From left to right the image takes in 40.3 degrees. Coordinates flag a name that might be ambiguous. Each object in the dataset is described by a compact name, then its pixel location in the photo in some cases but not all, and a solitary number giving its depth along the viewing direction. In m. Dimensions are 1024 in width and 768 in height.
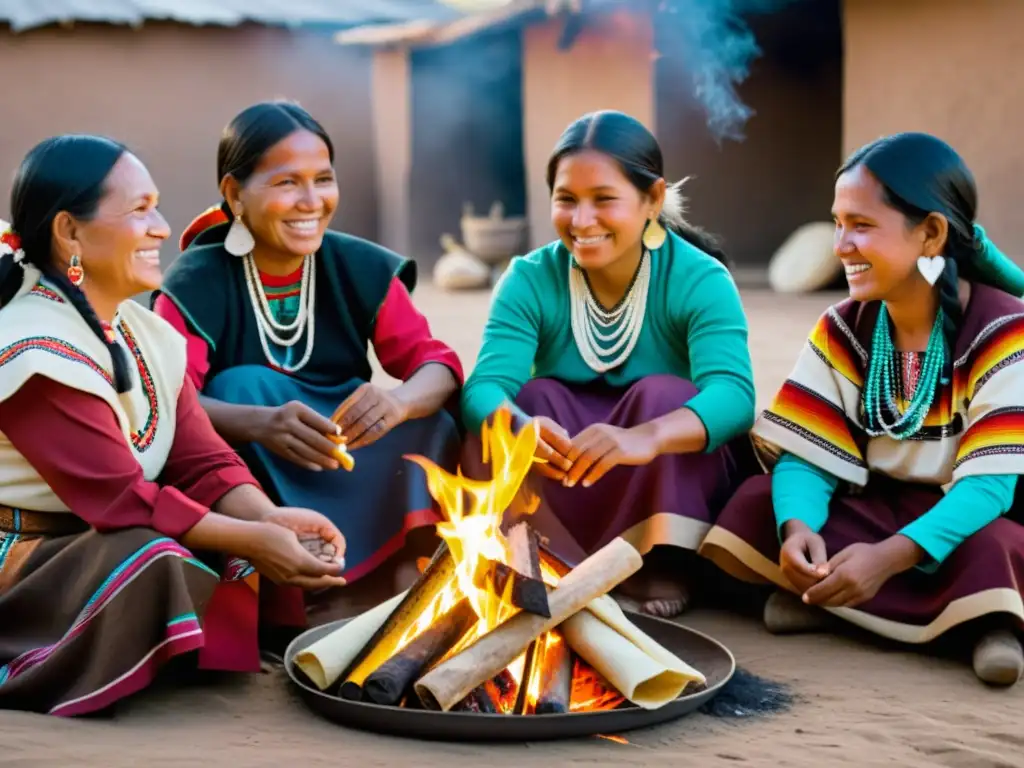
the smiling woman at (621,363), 3.98
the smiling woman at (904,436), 3.52
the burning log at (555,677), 2.94
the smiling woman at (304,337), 3.98
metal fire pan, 2.87
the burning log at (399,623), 3.07
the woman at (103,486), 3.03
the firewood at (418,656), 2.95
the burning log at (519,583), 3.03
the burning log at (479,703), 2.97
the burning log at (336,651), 3.11
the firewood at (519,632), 2.91
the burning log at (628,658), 2.99
